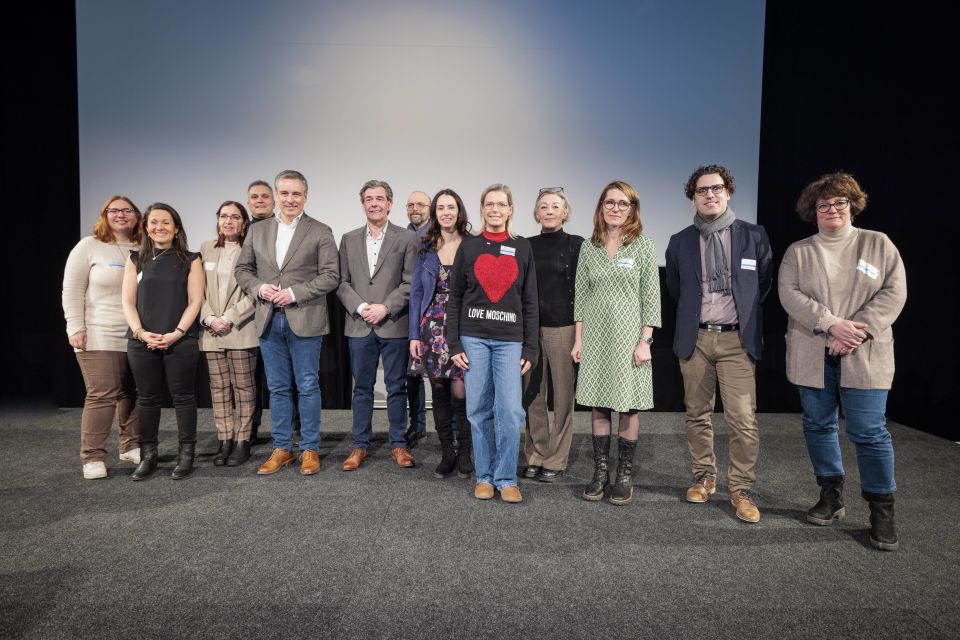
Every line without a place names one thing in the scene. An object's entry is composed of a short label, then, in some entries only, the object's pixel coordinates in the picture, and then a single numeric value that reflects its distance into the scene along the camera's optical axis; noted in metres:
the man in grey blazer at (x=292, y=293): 2.85
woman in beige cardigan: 2.09
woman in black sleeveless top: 2.76
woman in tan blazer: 3.02
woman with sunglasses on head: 2.76
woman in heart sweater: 2.48
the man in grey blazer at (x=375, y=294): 2.88
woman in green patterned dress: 2.48
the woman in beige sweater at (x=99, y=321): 2.83
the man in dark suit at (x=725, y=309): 2.39
